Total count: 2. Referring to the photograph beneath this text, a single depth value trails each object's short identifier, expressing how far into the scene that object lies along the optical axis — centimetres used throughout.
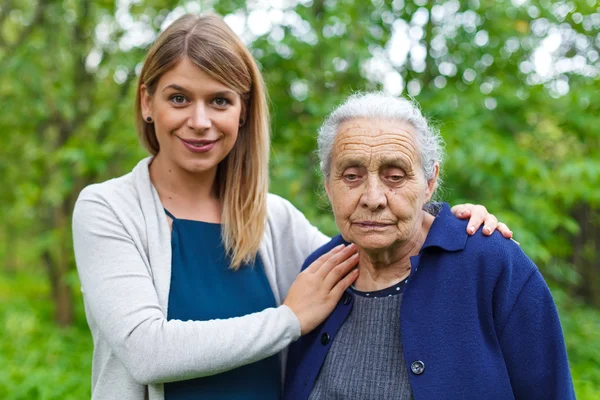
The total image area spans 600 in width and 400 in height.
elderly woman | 179
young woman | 187
